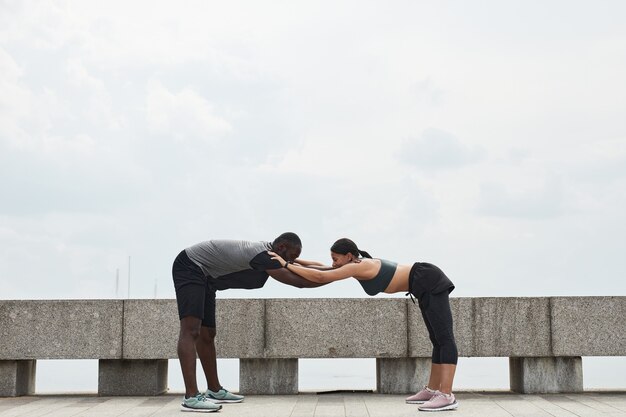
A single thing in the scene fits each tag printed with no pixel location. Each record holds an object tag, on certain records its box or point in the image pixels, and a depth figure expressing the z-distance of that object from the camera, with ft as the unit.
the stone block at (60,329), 29.32
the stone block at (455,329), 28.94
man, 23.18
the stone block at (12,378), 29.55
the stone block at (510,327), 29.30
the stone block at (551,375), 29.48
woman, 23.36
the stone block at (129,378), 29.35
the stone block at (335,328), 28.89
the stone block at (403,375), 29.12
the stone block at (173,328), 29.04
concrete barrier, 28.99
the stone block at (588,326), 29.38
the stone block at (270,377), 29.07
